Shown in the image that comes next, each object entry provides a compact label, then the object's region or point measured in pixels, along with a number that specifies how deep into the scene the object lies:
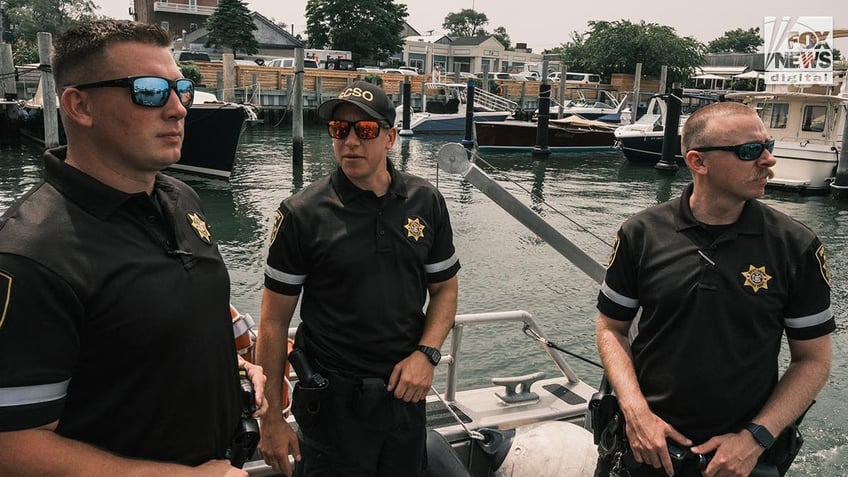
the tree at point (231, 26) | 50.88
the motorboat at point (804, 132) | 17.30
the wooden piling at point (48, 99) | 15.29
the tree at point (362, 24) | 59.06
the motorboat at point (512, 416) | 2.66
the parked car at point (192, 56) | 37.52
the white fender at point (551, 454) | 2.97
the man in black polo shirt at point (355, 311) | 2.31
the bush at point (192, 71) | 30.51
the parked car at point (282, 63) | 39.81
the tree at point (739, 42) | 97.00
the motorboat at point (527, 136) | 25.80
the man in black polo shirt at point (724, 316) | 2.11
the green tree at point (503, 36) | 95.74
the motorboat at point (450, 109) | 31.62
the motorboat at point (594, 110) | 35.62
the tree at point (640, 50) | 48.69
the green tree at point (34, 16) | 67.06
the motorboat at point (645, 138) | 23.28
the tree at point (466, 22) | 114.31
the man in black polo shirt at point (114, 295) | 1.29
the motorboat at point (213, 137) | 16.84
